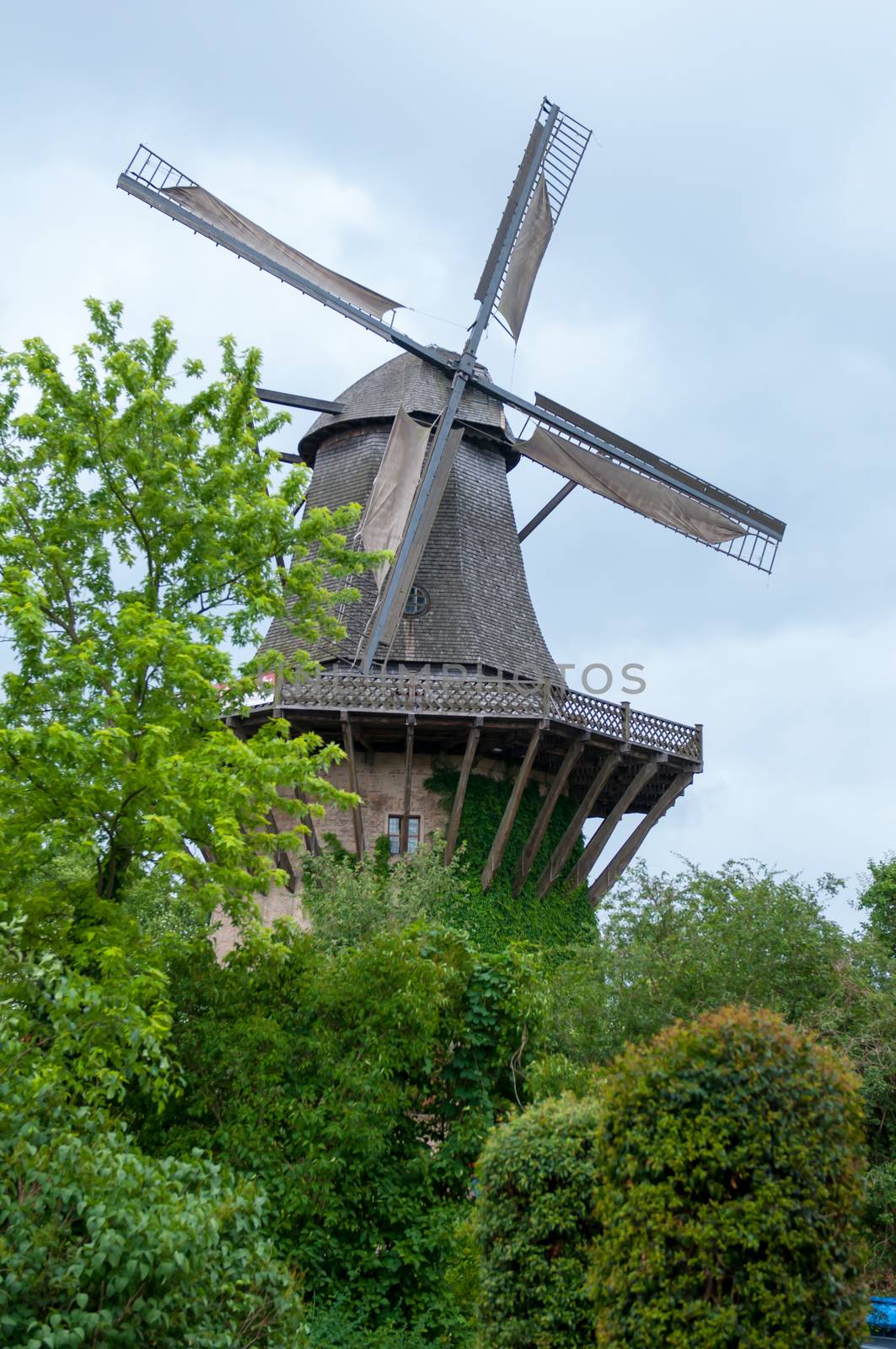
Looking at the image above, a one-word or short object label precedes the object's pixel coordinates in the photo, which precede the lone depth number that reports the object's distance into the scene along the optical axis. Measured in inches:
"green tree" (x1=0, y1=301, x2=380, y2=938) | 526.9
